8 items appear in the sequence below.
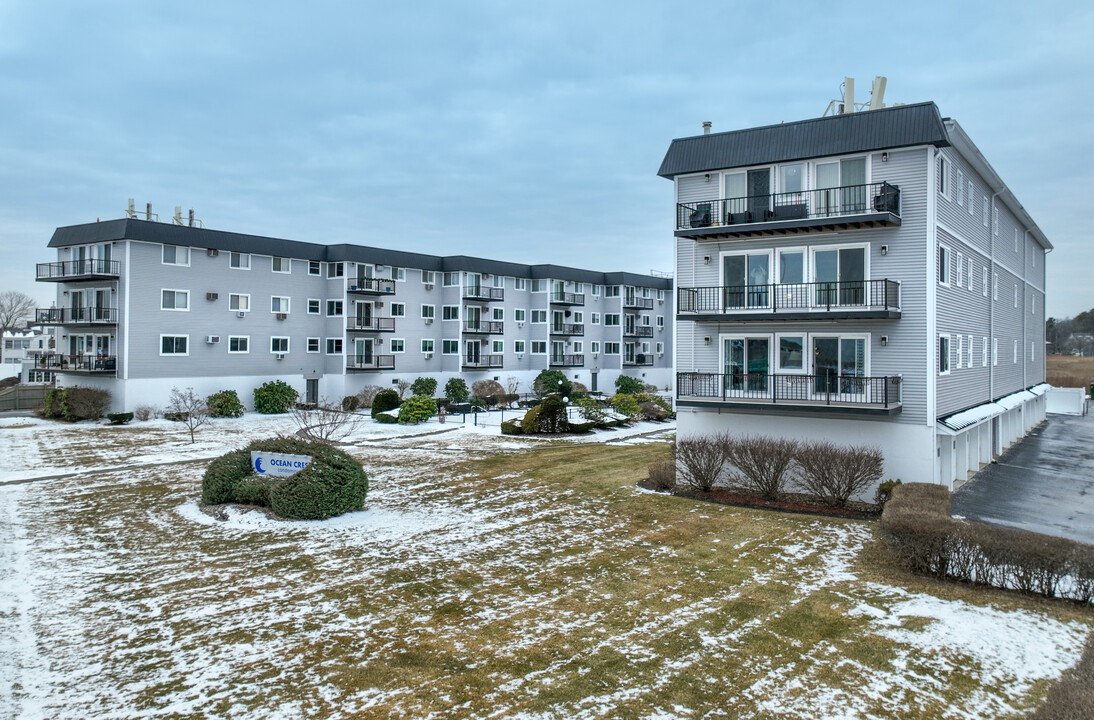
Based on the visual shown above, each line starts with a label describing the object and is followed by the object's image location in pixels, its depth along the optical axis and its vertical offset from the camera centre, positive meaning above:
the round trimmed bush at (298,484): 16.05 -2.97
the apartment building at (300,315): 39.00 +3.13
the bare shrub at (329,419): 31.06 -3.16
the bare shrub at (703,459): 19.27 -2.69
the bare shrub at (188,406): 35.12 -2.57
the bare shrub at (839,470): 17.31 -2.67
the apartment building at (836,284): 18.17 +2.24
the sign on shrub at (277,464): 16.72 -2.53
